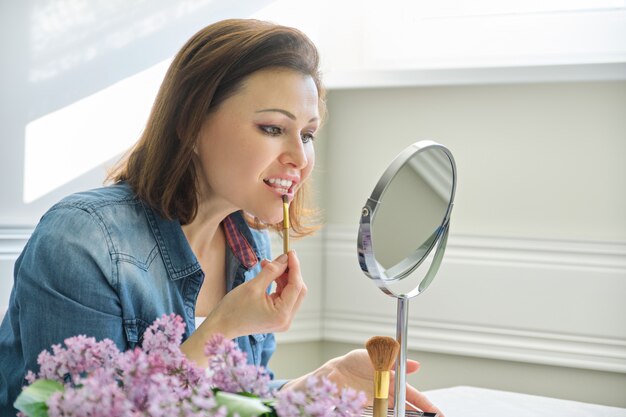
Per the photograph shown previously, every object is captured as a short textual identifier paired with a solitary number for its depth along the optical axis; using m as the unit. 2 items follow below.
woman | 1.29
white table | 1.38
